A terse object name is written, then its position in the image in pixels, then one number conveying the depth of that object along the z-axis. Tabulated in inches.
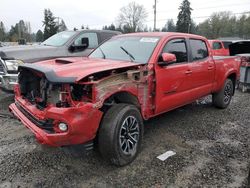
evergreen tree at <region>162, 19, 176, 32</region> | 2234.3
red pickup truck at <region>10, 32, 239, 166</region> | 90.3
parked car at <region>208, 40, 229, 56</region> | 453.3
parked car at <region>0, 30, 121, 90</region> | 177.2
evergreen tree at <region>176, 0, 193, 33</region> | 1791.2
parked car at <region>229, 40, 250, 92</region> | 251.0
